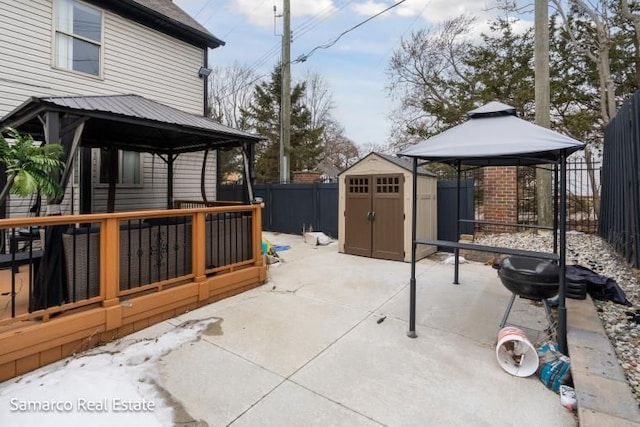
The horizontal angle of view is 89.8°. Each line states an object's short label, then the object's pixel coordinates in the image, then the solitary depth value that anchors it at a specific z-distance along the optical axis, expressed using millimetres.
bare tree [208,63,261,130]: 21938
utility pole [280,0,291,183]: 10328
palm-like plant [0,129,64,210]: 2873
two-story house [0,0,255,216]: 5594
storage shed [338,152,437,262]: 6070
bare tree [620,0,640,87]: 8844
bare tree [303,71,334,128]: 24125
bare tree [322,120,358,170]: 25281
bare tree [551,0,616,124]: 9562
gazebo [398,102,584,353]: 2590
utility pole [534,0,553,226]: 6477
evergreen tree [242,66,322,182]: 19406
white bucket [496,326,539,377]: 2465
